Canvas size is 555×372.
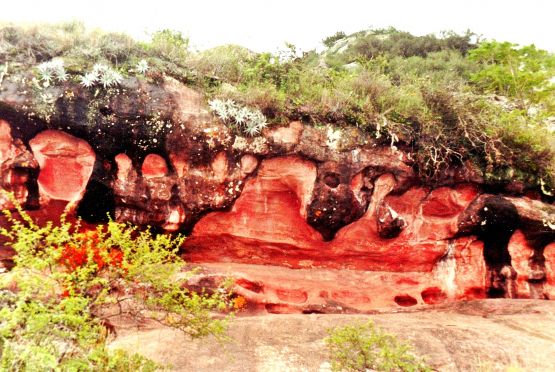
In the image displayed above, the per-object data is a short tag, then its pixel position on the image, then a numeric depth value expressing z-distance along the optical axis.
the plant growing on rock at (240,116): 8.46
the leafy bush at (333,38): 24.12
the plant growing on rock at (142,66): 8.27
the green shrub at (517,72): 12.57
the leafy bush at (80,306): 4.47
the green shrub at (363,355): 5.44
